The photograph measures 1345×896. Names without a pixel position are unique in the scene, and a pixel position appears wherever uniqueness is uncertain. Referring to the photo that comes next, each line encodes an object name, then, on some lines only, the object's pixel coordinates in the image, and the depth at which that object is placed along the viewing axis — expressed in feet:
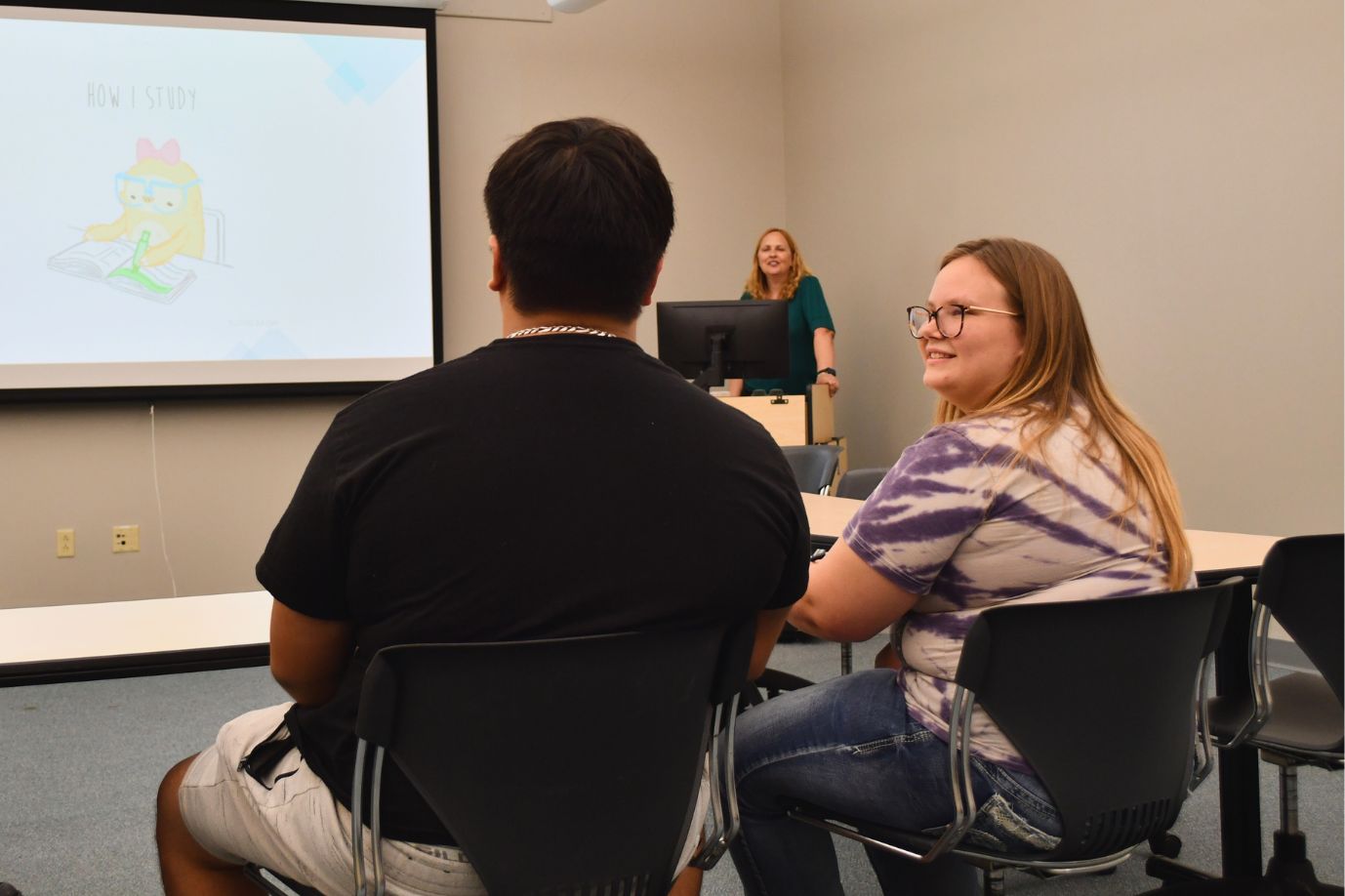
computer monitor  14.52
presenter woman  17.37
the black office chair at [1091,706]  4.31
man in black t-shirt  3.50
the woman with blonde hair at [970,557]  4.57
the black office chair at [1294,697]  5.29
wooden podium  14.15
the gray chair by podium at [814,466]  11.16
